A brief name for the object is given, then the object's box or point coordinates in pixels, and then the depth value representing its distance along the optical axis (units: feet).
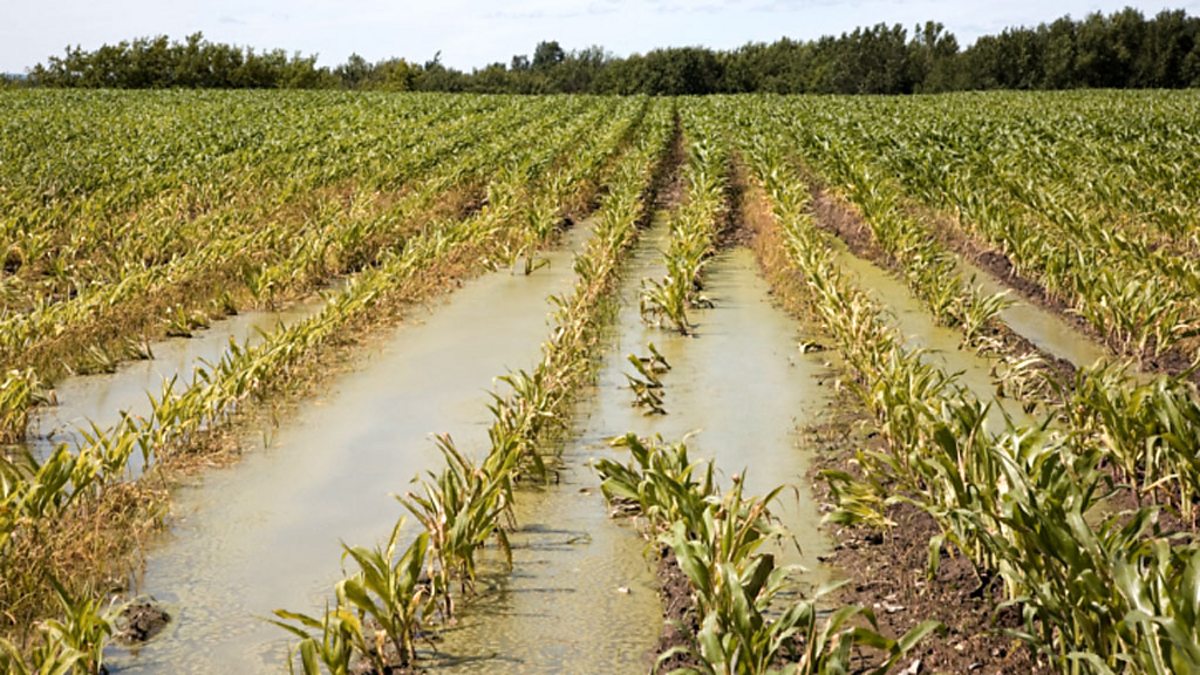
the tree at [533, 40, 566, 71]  537.65
